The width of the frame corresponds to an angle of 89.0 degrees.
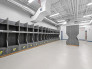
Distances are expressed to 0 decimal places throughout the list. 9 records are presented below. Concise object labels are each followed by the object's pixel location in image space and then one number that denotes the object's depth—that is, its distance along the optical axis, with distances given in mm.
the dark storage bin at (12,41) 2816
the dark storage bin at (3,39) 2826
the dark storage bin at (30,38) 4664
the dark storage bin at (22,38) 3888
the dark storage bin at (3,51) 2420
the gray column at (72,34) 5207
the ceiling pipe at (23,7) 3024
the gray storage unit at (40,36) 5445
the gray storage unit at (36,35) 4965
